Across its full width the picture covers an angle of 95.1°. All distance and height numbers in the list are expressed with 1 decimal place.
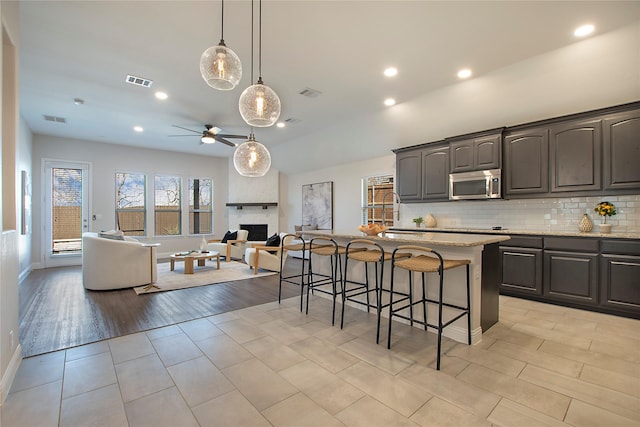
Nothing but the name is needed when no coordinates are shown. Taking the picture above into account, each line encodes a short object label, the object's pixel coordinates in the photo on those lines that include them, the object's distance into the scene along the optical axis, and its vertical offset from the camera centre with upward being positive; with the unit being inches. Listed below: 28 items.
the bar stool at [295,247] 160.9 -19.3
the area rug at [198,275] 193.5 -49.0
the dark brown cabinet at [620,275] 129.5 -28.2
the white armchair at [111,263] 184.1 -32.8
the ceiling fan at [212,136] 225.5 +59.2
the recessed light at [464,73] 151.8 +74.0
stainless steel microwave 177.0 +17.9
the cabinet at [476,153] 176.7 +38.1
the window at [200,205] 365.4 +8.8
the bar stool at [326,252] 141.5 -19.6
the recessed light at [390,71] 151.2 +74.1
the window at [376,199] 257.6 +12.7
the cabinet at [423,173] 204.7 +29.2
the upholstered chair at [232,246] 283.6 -34.2
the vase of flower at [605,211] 147.1 +1.0
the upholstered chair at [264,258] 234.5 -37.2
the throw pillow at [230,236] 306.5 -25.2
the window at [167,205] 341.1 +8.1
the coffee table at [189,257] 228.8 -35.7
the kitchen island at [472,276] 110.2 -25.2
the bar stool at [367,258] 119.9 -18.9
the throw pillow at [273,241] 242.8 -24.0
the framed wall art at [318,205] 308.2 +8.5
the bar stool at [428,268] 97.4 -18.8
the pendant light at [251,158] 137.3 +25.6
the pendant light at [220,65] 87.4 +44.7
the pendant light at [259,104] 103.7 +38.9
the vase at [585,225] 154.5 -6.3
